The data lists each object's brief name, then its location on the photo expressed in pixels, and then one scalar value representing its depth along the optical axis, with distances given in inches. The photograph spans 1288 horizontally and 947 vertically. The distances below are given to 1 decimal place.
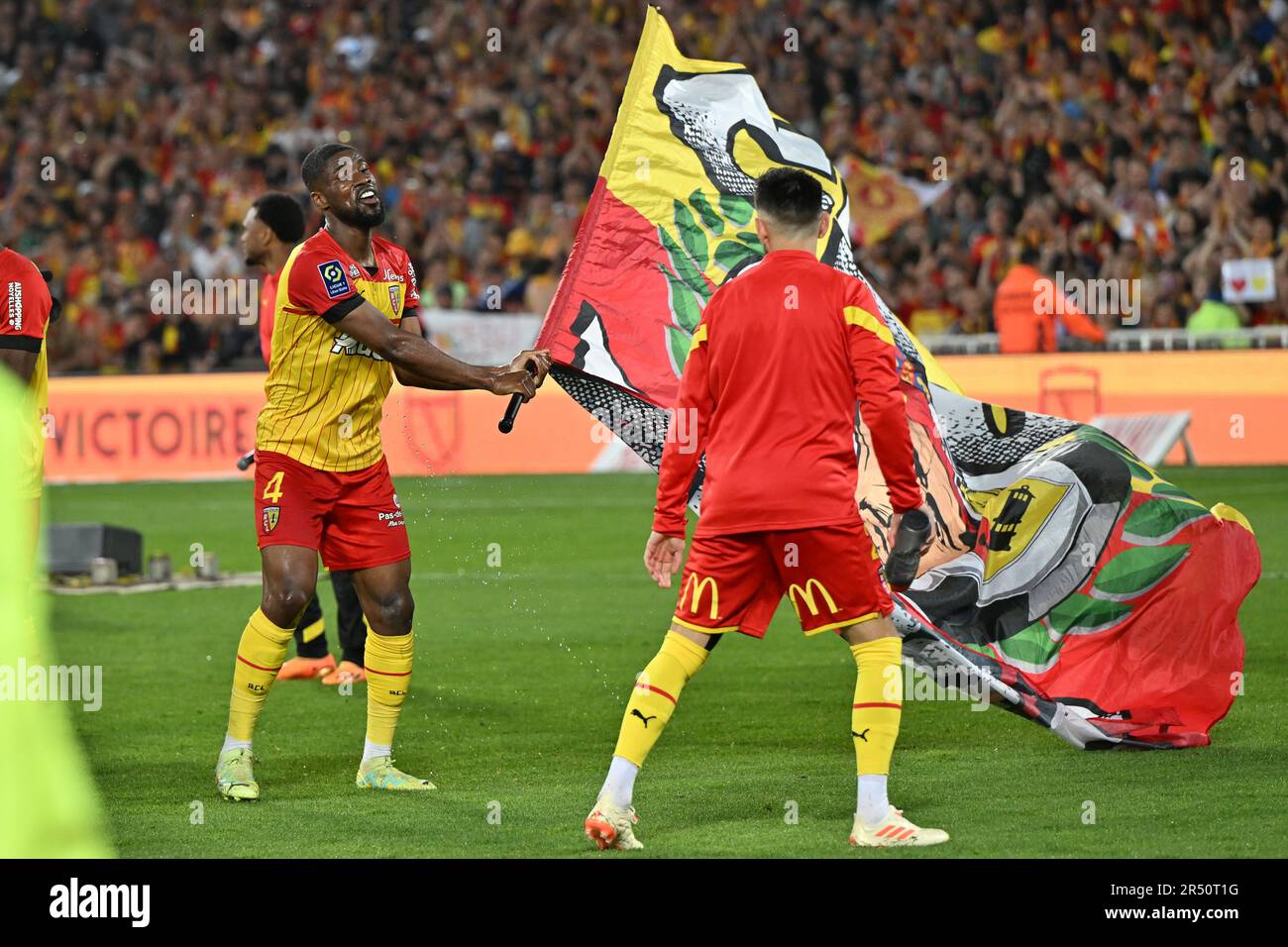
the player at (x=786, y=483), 204.4
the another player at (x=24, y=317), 244.5
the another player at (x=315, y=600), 317.1
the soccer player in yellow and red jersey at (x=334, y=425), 238.2
